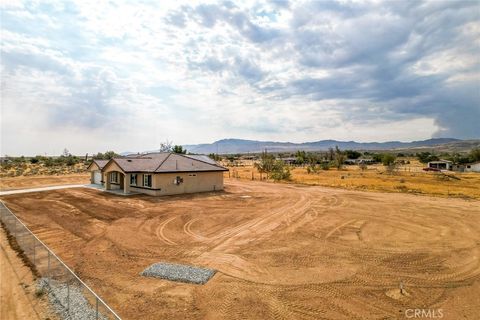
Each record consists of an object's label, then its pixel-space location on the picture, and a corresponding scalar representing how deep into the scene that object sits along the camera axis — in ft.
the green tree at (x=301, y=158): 330.28
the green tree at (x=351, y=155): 406.62
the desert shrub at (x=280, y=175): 159.12
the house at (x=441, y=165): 258.37
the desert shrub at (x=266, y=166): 202.28
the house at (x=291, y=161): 347.93
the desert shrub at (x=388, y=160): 240.40
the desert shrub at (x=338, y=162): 242.58
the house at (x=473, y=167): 235.32
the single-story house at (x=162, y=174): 100.32
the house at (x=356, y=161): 348.18
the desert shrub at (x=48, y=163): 241.55
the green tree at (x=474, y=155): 284.24
